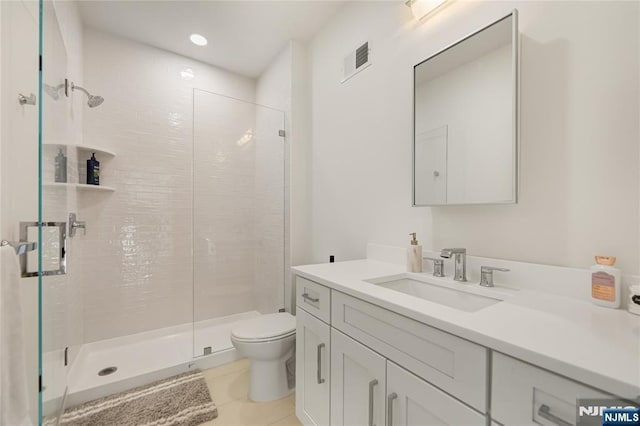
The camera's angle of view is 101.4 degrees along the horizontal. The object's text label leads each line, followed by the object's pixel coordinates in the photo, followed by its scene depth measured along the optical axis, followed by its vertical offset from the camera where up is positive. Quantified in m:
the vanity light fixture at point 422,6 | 1.32 +1.06
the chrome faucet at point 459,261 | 1.12 -0.21
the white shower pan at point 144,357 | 1.73 -1.16
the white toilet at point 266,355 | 1.66 -0.93
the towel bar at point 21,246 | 0.88 -0.13
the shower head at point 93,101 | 2.04 +0.87
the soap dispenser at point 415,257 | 1.31 -0.22
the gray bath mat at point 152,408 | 1.48 -1.19
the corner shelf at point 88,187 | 1.82 +0.19
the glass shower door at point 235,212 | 2.49 +0.00
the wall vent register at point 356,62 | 1.75 +1.05
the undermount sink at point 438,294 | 1.03 -0.35
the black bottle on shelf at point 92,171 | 2.14 +0.33
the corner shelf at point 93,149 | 1.88 +0.49
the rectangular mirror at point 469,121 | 1.06 +0.42
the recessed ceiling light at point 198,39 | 2.29 +1.54
